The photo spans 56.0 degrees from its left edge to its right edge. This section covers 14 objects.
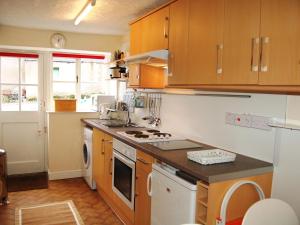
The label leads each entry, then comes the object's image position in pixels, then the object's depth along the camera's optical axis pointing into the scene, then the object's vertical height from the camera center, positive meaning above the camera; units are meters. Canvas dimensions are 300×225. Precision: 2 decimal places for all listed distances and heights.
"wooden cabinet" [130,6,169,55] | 2.65 +0.59
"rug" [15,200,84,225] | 2.92 -1.39
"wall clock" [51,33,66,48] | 4.06 +0.68
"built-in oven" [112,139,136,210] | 2.58 -0.81
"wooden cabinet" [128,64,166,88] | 3.15 +0.15
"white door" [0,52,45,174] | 4.28 -0.38
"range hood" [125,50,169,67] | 2.53 +0.29
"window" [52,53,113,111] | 4.51 +0.12
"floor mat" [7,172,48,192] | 3.89 -1.38
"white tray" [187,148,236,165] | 1.87 -0.44
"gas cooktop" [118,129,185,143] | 2.67 -0.47
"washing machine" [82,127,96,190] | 3.84 -0.95
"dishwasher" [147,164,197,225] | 1.71 -0.71
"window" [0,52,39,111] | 4.25 +0.08
